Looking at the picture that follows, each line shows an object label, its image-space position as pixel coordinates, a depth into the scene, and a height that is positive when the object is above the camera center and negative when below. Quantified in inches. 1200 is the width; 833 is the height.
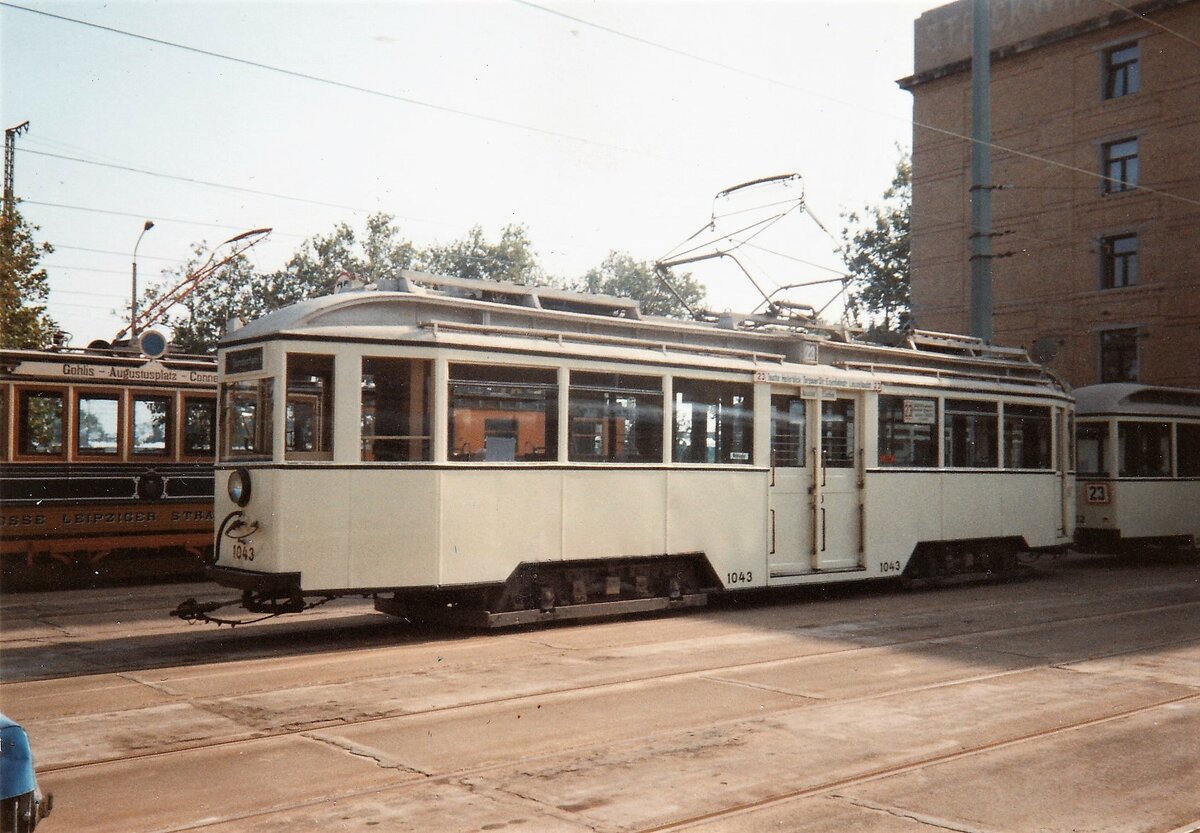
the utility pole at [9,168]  806.5 +231.1
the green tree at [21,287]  937.5 +163.7
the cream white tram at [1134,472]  783.7 -1.7
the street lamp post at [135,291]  1165.7 +199.8
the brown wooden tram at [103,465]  592.7 -1.5
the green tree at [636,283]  3076.3 +534.3
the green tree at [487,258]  2657.5 +504.7
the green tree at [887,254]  2043.6 +399.8
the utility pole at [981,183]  844.0 +221.1
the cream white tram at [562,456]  387.5 +4.1
